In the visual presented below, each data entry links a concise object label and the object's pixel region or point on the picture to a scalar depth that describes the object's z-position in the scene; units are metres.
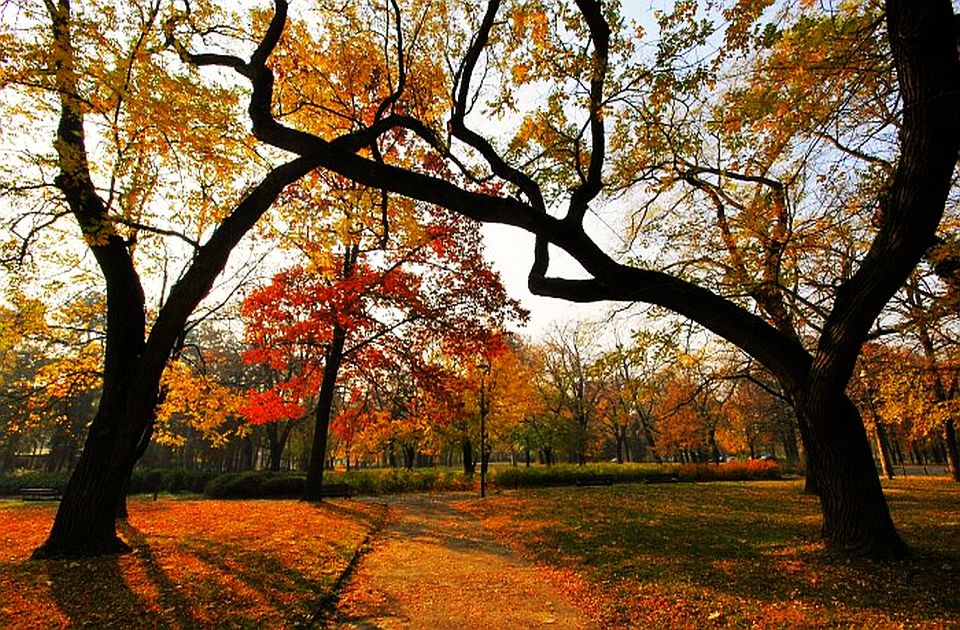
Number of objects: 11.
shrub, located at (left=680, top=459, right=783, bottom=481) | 28.05
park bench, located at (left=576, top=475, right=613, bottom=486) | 25.11
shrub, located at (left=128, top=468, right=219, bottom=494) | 27.39
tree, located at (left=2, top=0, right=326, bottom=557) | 6.31
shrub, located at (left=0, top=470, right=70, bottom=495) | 27.78
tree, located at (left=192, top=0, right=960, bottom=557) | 4.64
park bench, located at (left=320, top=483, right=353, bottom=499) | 19.42
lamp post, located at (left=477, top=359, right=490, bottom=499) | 19.56
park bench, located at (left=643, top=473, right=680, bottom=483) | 27.32
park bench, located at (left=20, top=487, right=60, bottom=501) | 22.31
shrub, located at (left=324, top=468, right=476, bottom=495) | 21.99
